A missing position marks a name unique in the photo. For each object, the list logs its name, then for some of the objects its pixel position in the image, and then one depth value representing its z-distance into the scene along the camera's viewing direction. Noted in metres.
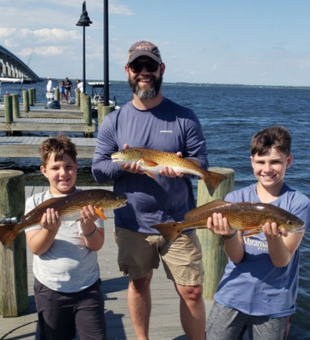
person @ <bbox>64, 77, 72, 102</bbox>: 35.16
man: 3.51
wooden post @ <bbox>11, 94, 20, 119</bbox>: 20.67
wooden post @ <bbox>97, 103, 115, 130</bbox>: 12.10
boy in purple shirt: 2.90
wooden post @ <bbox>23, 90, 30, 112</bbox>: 24.83
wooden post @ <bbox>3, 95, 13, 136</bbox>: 18.45
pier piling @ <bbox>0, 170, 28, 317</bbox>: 4.11
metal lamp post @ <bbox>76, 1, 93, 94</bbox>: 21.42
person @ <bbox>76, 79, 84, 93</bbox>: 32.09
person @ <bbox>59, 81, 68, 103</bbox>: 35.72
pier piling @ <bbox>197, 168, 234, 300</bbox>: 4.68
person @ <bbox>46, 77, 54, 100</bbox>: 33.36
